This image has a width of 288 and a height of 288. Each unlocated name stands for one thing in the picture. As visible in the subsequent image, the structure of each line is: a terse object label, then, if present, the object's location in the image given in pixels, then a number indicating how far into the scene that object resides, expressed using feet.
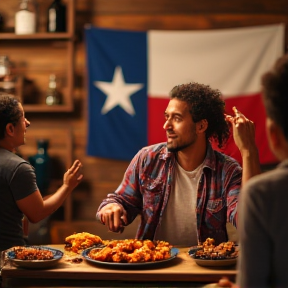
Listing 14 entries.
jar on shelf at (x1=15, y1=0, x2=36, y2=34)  14.30
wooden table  5.98
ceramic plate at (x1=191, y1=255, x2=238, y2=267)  6.15
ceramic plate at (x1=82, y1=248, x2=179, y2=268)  6.07
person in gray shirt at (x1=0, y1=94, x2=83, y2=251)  7.68
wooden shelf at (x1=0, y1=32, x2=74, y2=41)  14.16
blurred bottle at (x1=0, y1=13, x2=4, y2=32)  14.75
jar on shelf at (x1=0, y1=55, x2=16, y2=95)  14.30
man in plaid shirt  8.13
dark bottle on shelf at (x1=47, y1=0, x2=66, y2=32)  14.30
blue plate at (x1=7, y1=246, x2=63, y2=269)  6.10
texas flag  14.14
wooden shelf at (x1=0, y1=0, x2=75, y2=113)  14.74
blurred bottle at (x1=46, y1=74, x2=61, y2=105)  14.52
